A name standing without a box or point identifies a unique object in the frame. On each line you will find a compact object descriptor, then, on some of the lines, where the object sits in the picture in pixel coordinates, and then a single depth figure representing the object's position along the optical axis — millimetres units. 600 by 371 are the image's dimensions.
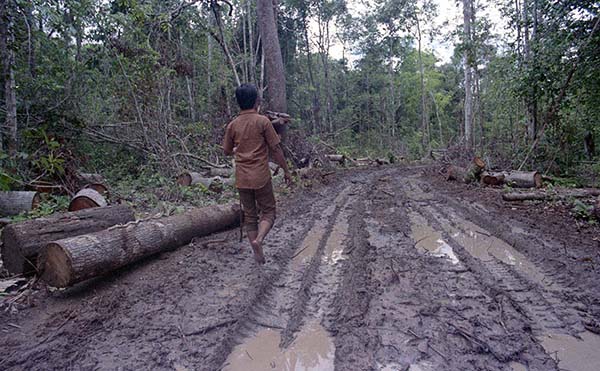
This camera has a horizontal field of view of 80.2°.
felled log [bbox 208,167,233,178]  9734
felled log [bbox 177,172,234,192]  8547
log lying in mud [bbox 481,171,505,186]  9211
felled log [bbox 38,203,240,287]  3252
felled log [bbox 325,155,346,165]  16119
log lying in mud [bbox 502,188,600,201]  6910
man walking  3902
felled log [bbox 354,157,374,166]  18711
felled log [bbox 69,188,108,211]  5176
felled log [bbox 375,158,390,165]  19850
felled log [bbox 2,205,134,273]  3619
